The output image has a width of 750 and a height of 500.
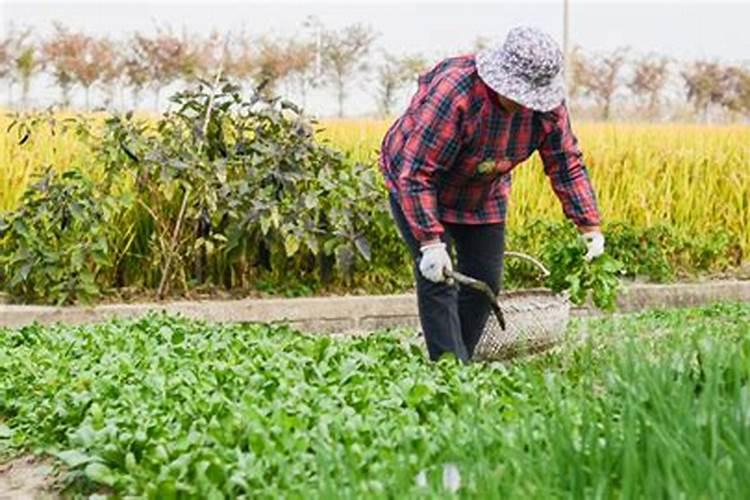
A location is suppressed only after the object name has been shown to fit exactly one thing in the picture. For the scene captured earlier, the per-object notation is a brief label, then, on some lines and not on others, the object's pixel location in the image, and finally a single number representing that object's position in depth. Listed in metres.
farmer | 5.22
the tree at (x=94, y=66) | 26.75
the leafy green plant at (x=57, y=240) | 8.28
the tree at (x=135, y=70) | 26.80
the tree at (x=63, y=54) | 26.58
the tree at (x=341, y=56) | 26.50
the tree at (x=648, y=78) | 29.45
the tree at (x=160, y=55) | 25.73
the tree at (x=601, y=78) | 30.58
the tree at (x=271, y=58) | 25.88
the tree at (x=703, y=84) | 29.62
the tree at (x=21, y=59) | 23.16
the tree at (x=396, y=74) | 24.22
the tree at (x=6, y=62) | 20.66
